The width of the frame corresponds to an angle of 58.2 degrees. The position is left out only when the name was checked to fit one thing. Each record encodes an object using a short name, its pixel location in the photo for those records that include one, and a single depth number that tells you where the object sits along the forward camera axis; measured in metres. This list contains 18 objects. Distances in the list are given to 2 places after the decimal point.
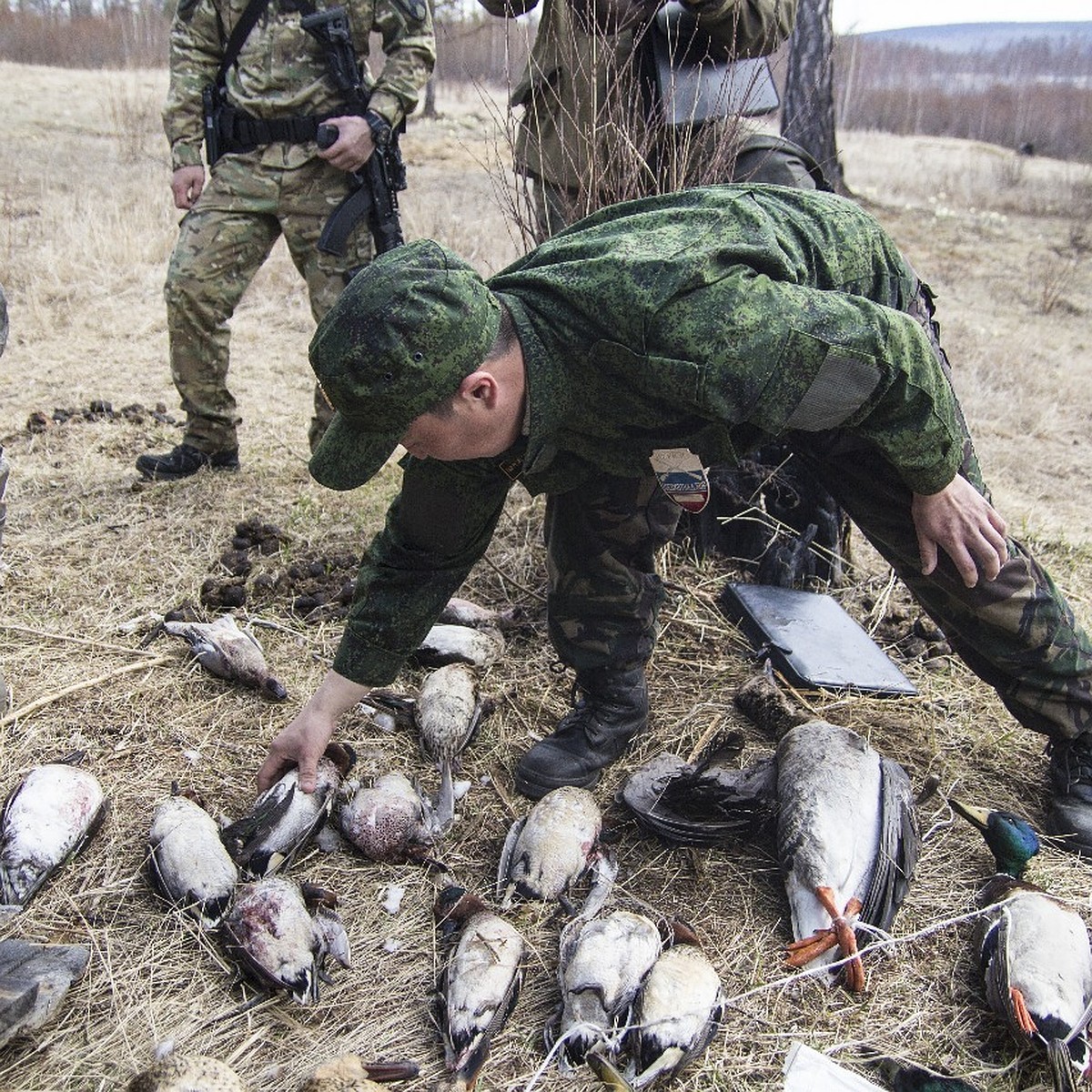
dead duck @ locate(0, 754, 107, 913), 2.30
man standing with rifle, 4.22
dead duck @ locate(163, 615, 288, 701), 3.15
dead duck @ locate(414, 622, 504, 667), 3.31
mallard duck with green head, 2.01
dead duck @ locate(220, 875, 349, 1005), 2.09
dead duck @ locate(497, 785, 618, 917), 2.41
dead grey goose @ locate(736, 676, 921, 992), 2.24
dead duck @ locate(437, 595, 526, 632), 3.55
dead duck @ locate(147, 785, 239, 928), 2.28
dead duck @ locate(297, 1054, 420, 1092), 1.80
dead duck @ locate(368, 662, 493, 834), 2.76
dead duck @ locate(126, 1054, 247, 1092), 1.71
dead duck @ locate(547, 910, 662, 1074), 1.99
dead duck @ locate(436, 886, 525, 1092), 1.96
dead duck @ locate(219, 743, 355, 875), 2.40
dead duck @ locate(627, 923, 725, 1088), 1.95
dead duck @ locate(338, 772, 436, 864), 2.49
